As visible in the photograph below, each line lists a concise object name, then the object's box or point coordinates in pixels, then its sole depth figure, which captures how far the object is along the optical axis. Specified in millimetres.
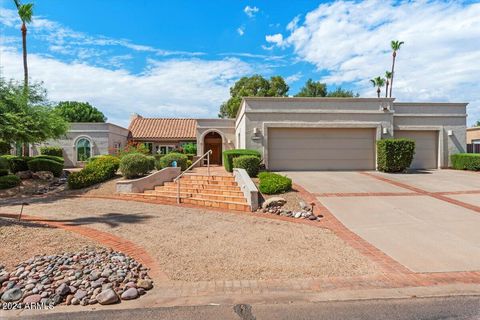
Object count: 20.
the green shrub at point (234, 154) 14727
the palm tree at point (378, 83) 40128
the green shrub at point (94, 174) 13484
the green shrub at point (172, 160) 16506
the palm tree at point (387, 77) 38644
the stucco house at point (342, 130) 16500
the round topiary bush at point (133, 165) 13023
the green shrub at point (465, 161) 16172
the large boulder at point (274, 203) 9156
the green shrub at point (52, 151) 24734
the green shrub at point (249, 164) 13148
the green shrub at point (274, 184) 10352
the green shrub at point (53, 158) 17162
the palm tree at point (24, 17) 23750
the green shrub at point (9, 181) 13816
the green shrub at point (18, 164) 16891
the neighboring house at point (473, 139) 30453
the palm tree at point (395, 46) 35344
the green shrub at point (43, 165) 16578
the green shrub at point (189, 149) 26688
